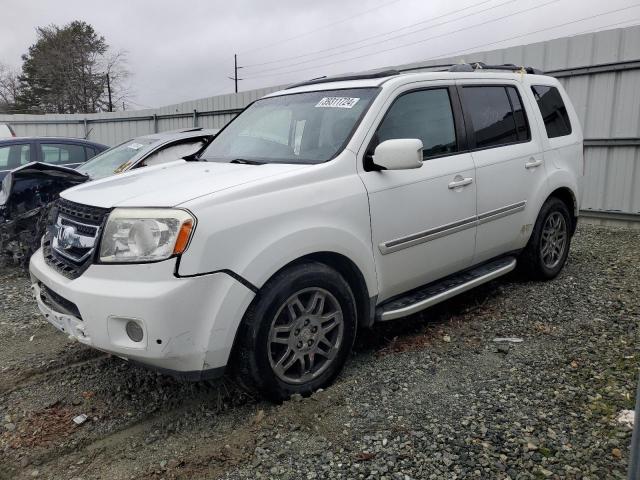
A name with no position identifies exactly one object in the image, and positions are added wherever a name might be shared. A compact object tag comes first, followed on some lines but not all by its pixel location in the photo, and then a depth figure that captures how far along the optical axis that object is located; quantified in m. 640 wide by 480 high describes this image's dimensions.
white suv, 2.58
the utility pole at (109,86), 45.00
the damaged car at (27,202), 5.55
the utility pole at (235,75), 51.00
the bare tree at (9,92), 50.00
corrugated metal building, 7.52
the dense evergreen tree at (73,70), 45.00
